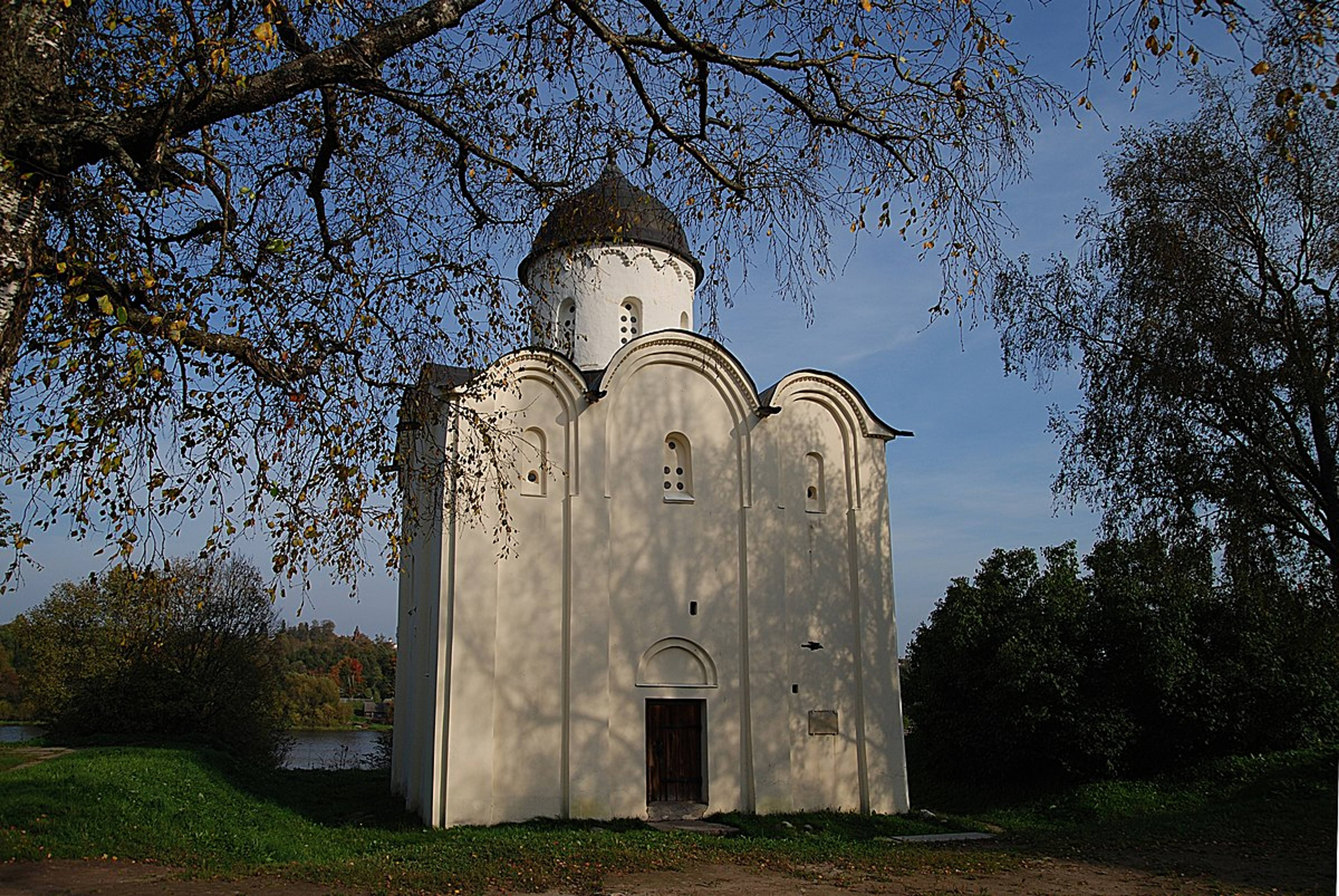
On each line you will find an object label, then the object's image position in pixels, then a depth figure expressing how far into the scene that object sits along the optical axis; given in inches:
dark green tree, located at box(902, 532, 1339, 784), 791.1
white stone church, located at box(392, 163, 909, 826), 598.2
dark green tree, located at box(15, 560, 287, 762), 1125.1
